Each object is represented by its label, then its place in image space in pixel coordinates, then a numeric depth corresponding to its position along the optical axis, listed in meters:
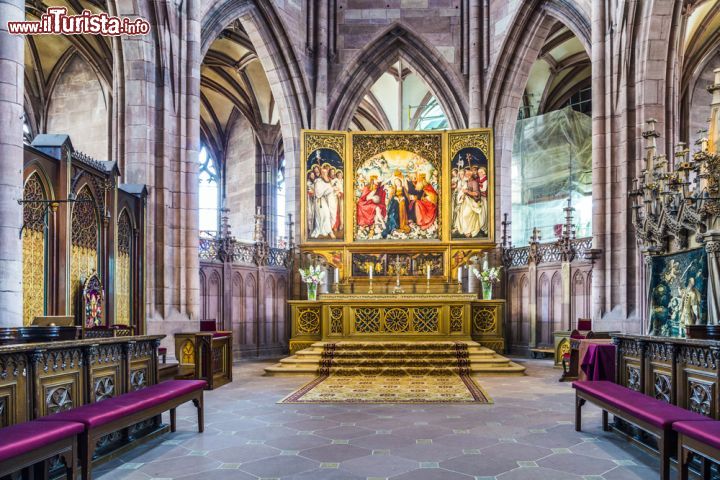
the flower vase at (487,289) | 13.52
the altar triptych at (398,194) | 12.36
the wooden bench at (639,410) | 3.94
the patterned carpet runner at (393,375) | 7.83
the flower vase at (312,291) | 13.47
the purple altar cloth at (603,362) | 6.71
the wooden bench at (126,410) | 3.92
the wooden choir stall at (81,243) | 7.25
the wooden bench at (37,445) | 3.17
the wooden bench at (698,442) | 3.34
